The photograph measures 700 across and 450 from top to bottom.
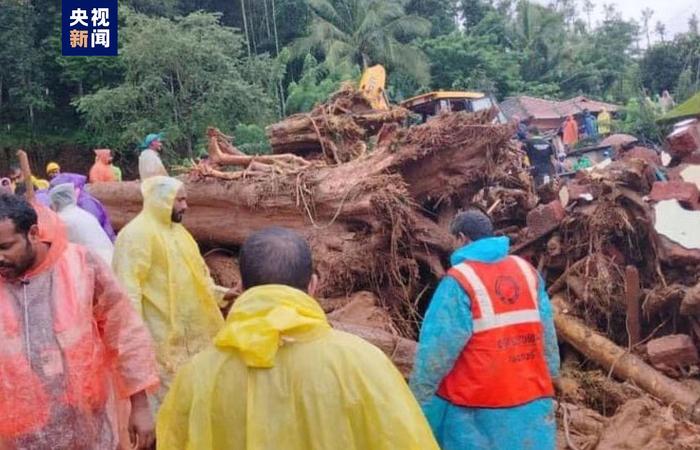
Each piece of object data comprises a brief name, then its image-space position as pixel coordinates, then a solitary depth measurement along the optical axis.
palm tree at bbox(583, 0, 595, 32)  58.62
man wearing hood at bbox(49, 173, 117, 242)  5.62
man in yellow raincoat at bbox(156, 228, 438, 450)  1.82
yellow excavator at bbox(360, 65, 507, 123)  18.05
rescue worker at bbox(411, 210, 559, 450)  3.29
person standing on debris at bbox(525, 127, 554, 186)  13.29
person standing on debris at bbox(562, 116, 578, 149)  23.17
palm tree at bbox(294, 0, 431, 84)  29.77
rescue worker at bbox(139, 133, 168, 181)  7.11
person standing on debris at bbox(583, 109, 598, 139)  26.73
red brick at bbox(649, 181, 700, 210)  6.55
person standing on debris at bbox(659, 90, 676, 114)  26.61
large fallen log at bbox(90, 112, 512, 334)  5.99
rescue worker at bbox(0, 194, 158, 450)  2.68
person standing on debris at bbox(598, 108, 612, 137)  24.34
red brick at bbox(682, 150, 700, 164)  7.66
